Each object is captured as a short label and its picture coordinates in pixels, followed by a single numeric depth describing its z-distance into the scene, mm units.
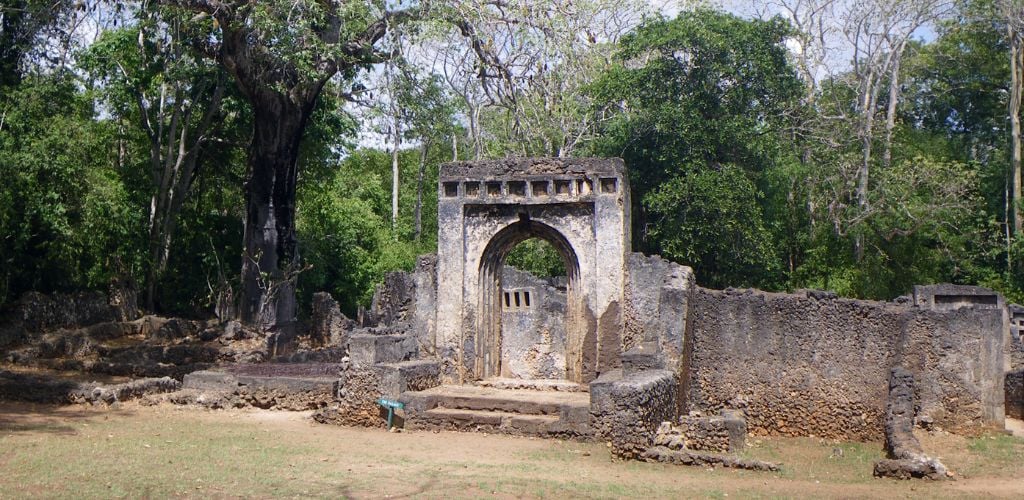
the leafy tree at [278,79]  23750
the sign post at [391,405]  15172
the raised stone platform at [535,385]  16984
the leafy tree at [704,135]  27719
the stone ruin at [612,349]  15477
